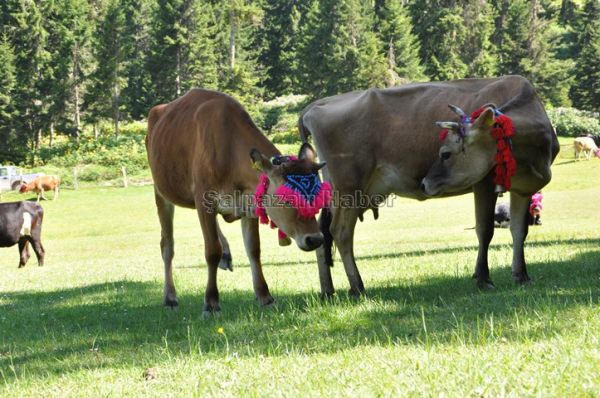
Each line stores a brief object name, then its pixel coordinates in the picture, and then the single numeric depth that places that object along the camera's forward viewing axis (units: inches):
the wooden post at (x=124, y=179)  1887.7
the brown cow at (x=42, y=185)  1723.7
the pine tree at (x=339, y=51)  2837.1
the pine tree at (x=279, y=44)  3452.3
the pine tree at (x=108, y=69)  2433.6
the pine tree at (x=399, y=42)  3080.7
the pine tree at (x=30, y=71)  2436.0
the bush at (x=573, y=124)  2437.3
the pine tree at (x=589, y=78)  2847.0
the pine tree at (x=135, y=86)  2753.2
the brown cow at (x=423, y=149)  314.2
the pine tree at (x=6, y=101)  2347.4
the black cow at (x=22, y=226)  750.5
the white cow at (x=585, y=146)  1898.4
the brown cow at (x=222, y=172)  282.0
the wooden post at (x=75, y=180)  1895.9
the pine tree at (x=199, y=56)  2659.0
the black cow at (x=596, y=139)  1991.9
